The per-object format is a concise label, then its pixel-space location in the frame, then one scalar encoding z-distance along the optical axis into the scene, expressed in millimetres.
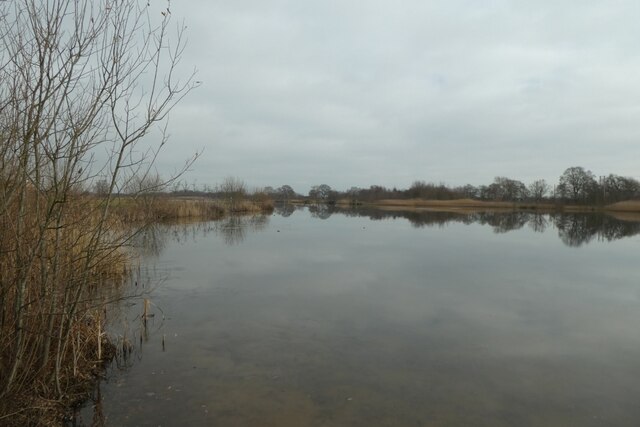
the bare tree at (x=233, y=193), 33562
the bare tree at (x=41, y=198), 2641
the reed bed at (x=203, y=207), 23688
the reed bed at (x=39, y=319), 2883
